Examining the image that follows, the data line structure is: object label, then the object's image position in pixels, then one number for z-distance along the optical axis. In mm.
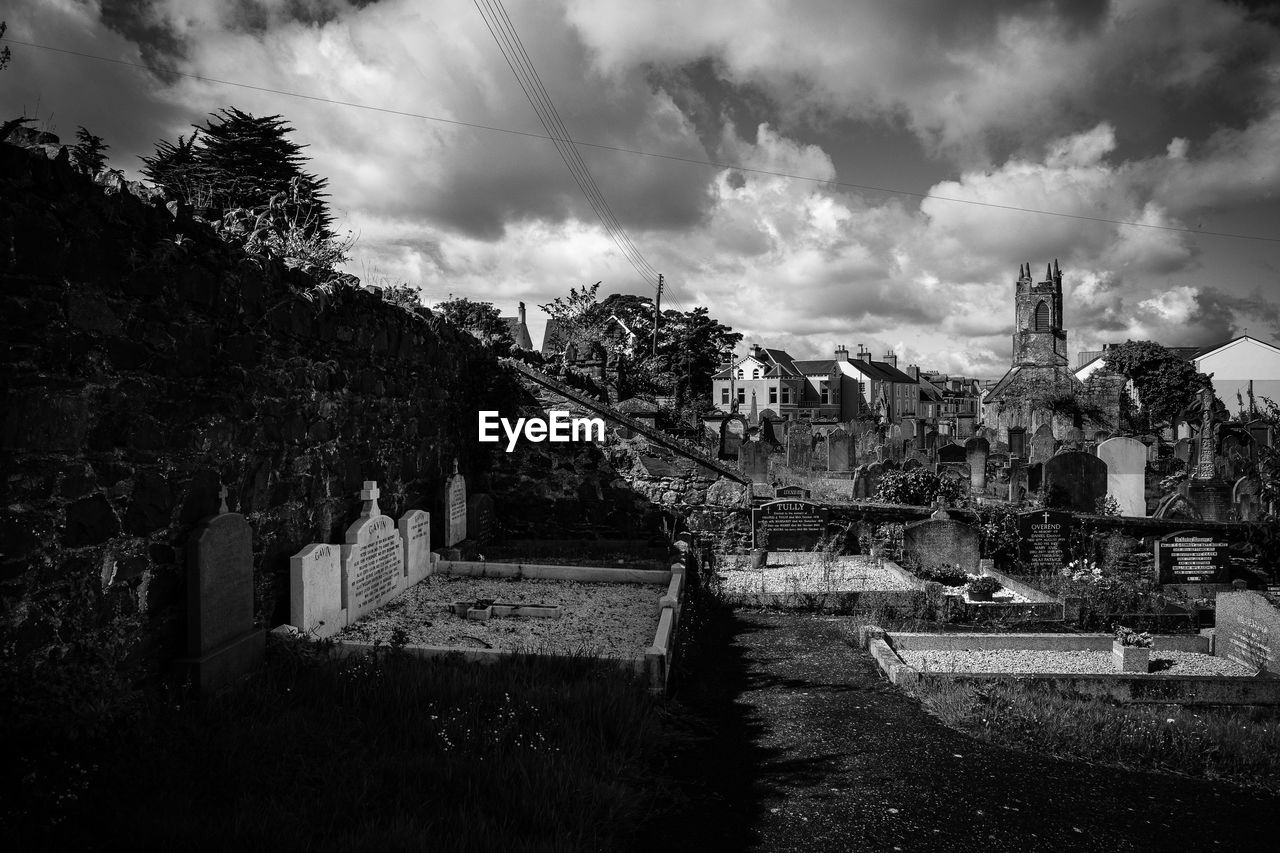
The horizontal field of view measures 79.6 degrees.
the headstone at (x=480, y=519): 10000
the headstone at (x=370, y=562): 6652
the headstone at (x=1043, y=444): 20781
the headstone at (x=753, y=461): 17359
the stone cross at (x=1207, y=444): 15203
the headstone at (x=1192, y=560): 9336
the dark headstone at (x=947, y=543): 9773
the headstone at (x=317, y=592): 5816
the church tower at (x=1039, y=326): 52312
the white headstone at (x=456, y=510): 9305
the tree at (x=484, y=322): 11660
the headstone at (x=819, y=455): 23109
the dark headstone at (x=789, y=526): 10750
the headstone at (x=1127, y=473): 12398
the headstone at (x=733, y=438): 17889
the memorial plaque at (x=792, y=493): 11281
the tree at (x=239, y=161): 15430
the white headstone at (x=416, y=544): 7973
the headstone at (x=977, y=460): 18139
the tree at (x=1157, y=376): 45062
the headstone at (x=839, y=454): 21969
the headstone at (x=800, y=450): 22859
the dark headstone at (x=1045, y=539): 9883
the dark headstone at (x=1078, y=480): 12289
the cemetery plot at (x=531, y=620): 6023
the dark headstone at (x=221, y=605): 4551
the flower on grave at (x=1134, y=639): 6715
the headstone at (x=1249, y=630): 6543
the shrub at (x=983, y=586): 8273
